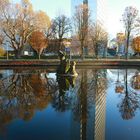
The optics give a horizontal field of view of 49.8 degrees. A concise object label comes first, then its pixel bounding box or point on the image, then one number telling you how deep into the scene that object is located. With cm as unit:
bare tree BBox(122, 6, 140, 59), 2602
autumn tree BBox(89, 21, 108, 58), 2586
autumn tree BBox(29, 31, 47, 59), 2504
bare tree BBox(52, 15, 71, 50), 2789
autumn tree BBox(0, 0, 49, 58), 2177
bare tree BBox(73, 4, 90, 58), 2377
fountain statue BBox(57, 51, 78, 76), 1209
